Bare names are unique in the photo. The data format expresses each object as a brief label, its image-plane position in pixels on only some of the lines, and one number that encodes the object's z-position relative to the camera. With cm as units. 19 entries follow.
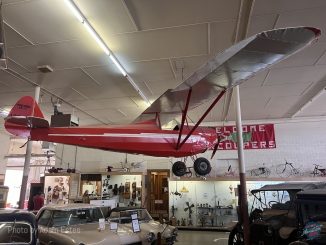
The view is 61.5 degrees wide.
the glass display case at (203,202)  1093
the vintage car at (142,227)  534
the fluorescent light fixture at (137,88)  757
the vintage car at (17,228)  372
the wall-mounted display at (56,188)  1190
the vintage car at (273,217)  556
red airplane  351
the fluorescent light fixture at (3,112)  1026
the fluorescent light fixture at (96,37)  496
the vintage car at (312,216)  382
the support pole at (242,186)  611
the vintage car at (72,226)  461
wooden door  1200
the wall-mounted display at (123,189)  1194
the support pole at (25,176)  718
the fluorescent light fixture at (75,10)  438
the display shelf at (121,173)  1192
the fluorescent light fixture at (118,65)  623
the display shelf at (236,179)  1050
